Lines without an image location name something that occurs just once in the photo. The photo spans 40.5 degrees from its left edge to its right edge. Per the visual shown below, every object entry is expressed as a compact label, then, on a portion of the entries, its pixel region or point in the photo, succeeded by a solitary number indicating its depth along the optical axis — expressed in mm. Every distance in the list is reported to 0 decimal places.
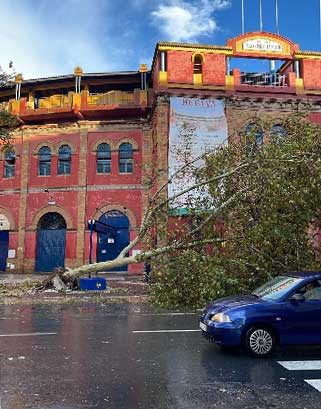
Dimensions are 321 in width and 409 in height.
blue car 6926
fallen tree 11914
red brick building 24406
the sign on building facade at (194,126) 23109
